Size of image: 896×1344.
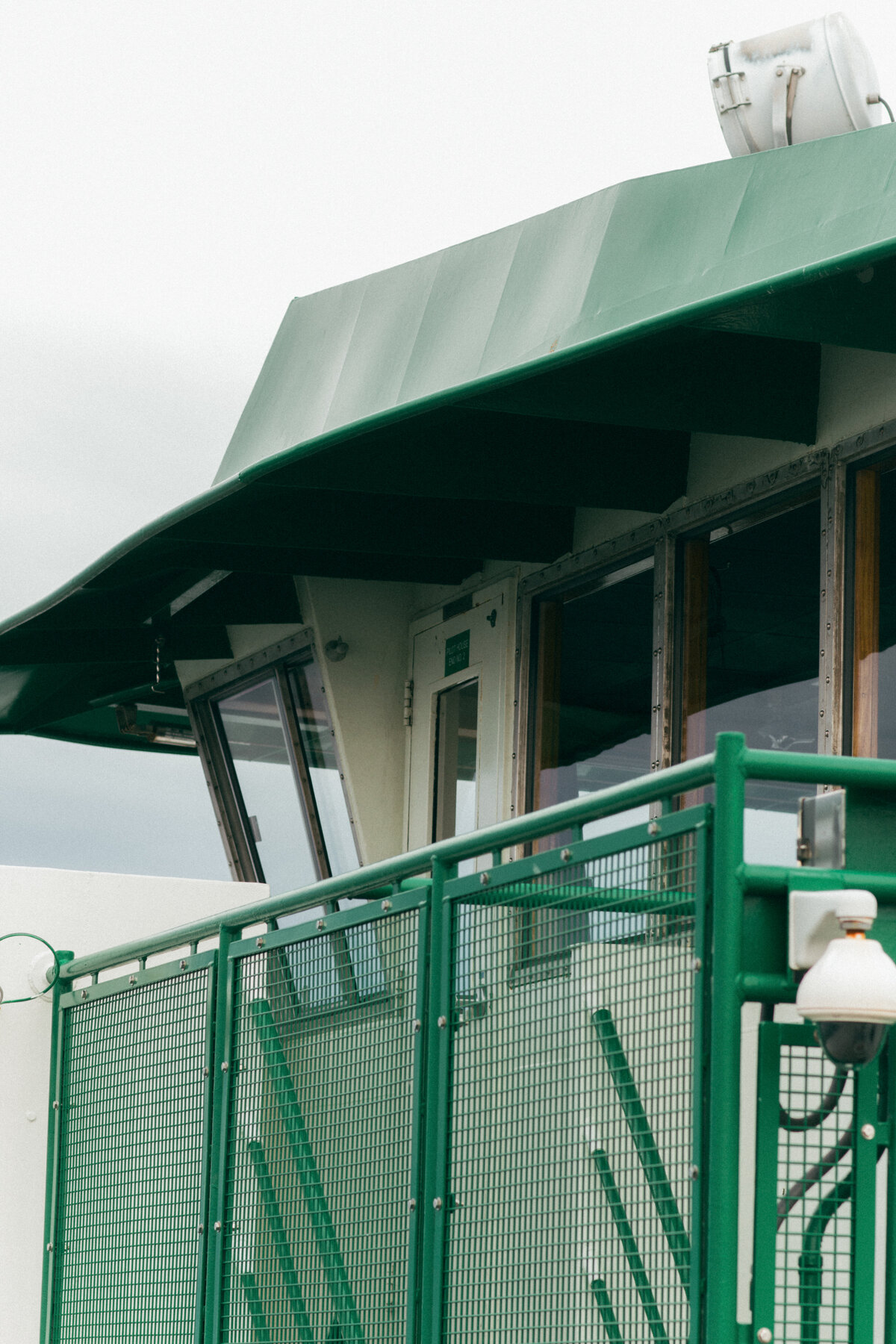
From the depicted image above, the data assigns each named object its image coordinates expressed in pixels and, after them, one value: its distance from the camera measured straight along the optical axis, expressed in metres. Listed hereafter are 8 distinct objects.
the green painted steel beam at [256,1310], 10.87
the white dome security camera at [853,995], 6.46
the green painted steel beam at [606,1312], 7.64
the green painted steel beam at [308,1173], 9.95
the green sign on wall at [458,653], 18.34
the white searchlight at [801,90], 13.70
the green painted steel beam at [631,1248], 7.24
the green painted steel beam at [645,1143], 7.17
